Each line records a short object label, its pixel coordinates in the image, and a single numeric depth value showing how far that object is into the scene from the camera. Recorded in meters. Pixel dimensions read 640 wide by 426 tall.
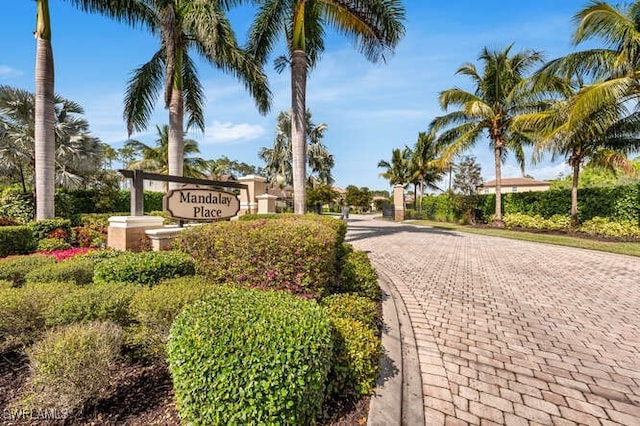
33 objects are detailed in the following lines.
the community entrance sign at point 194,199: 5.02
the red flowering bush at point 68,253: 4.69
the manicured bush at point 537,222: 14.17
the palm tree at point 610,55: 8.80
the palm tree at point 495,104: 15.26
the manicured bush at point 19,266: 3.36
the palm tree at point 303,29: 8.92
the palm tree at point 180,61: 7.81
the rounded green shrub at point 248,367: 1.55
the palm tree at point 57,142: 11.84
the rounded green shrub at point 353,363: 2.14
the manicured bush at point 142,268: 3.20
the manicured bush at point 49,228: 6.79
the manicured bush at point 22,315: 2.19
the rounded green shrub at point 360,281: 4.10
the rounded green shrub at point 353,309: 2.98
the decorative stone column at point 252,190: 10.00
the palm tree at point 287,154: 27.50
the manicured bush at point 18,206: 10.63
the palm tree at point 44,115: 7.31
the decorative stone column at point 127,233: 4.86
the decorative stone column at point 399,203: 24.06
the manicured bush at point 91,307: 2.25
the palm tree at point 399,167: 30.83
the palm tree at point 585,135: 10.48
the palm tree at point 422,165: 27.78
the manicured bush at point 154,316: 2.23
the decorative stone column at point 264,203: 10.12
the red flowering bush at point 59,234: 6.86
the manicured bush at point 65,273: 3.15
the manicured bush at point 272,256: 3.13
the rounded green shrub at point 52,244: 6.31
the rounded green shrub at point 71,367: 1.71
